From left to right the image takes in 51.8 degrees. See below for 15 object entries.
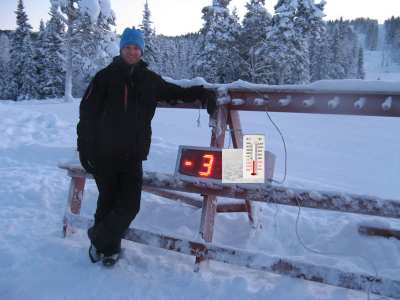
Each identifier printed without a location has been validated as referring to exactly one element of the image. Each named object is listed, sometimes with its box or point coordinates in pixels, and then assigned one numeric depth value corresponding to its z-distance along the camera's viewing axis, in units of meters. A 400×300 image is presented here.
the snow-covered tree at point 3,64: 58.03
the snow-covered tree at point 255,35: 38.31
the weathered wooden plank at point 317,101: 3.31
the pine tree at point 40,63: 48.22
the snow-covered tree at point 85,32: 30.36
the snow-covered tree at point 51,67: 47.31
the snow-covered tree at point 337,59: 60.84
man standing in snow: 3.70
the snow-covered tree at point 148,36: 46.38
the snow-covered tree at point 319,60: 59.75
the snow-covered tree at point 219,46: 37.75
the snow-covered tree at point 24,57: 48.13
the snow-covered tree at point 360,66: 83.38
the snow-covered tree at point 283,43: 35.56
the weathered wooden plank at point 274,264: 3.09
